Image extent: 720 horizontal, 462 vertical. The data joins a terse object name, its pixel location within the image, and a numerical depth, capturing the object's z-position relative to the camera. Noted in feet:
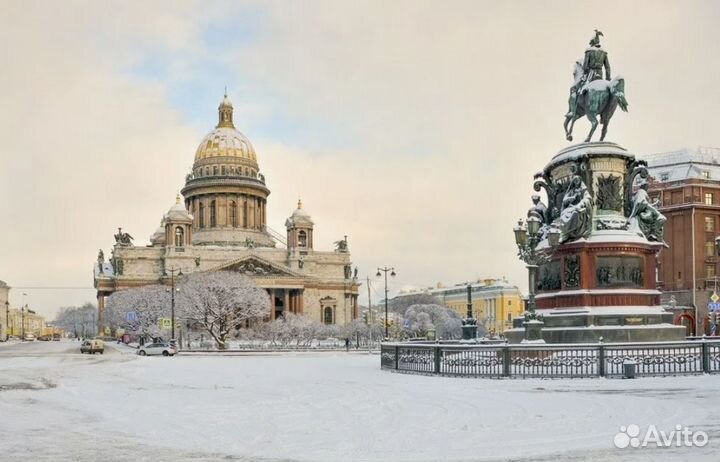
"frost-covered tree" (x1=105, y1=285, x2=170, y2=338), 297.53
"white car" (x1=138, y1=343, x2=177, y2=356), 190.80
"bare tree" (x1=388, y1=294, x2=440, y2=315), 485.65
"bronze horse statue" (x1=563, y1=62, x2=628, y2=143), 101.45
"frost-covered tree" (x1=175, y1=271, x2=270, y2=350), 248.11
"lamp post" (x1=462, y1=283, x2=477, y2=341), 127.65
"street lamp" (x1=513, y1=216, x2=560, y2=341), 87.45
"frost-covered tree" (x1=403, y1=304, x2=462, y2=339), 327.43
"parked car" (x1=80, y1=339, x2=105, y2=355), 208.25
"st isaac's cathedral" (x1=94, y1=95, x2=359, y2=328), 397.19
